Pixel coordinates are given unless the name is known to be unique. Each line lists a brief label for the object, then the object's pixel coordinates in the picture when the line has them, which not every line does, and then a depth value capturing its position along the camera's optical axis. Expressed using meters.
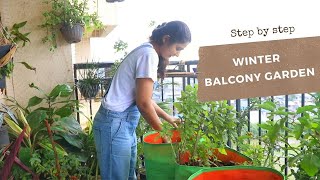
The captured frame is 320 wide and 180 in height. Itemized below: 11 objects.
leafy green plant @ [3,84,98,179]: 2.15
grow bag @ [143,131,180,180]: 1.26
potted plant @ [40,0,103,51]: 2.73
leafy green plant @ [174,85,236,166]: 1.18
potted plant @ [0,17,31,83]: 1.56
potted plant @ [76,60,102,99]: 2.81
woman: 1.58
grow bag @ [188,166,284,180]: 0.99
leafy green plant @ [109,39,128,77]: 2.75
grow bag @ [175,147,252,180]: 1.08
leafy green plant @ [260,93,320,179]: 0.89
